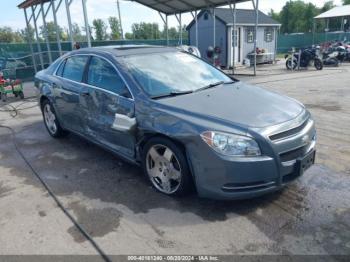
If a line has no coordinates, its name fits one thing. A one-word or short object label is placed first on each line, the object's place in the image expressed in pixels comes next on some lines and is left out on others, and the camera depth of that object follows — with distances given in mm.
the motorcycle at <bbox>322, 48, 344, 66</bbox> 17359
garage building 20188
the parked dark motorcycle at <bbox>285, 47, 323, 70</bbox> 15758
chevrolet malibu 2816
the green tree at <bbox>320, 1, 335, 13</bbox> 75312
